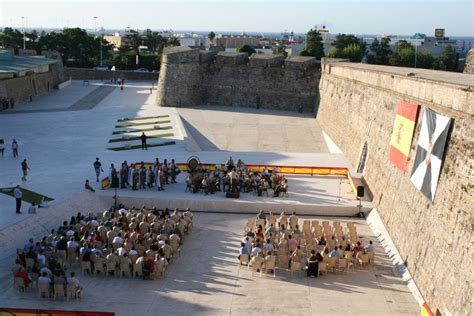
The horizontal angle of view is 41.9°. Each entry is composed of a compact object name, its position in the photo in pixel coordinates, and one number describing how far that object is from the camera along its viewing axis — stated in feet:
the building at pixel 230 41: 589.24
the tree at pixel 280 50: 389.80
